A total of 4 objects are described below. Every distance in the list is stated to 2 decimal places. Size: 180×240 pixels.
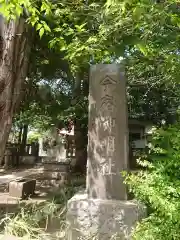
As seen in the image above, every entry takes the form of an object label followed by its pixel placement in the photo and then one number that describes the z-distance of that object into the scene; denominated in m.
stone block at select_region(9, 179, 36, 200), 7.18
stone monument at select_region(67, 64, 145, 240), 3.92
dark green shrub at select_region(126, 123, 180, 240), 3.03
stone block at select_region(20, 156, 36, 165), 18.19
